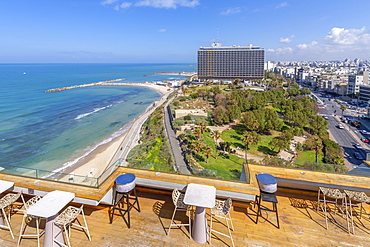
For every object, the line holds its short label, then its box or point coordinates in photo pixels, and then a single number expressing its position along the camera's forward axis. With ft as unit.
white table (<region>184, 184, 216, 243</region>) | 13.65
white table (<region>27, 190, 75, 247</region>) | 12.64
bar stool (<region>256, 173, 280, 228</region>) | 15.72
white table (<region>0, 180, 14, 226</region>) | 15.83
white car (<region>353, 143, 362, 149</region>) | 108.03
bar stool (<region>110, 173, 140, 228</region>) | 15.85
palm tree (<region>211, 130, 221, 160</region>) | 99.35
